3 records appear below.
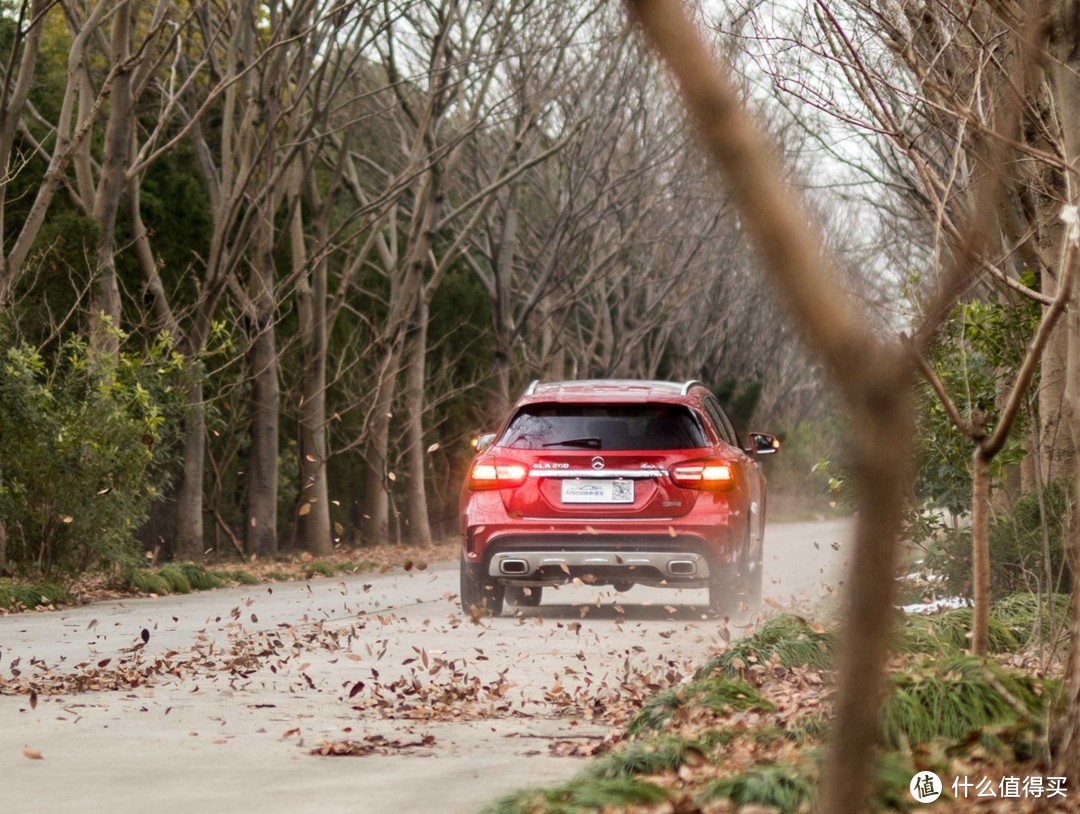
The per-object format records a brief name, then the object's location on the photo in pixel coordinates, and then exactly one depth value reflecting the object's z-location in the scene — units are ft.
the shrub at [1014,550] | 73.77
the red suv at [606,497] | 89.56
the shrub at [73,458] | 104.47
